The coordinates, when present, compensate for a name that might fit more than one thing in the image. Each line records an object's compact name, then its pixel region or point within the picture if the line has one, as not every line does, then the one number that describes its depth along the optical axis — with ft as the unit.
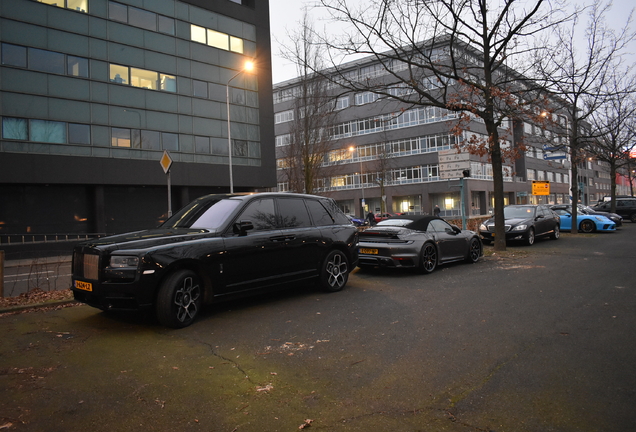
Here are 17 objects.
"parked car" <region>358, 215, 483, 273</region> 31.63
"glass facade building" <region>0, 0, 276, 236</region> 76.18
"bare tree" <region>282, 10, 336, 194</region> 91.86
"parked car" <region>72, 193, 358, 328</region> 17.03
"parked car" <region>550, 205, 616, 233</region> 76.23
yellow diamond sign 38.17
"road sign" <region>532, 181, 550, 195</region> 88.43
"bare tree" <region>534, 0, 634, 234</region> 47.08
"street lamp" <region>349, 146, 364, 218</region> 202.37
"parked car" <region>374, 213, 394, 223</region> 143.95
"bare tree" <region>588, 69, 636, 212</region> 86.33
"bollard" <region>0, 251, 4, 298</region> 24.04
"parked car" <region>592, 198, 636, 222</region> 115.64
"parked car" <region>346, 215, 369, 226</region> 129.41
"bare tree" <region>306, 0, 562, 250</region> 44.34
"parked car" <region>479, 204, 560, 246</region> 56.03
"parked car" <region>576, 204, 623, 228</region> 90.78
